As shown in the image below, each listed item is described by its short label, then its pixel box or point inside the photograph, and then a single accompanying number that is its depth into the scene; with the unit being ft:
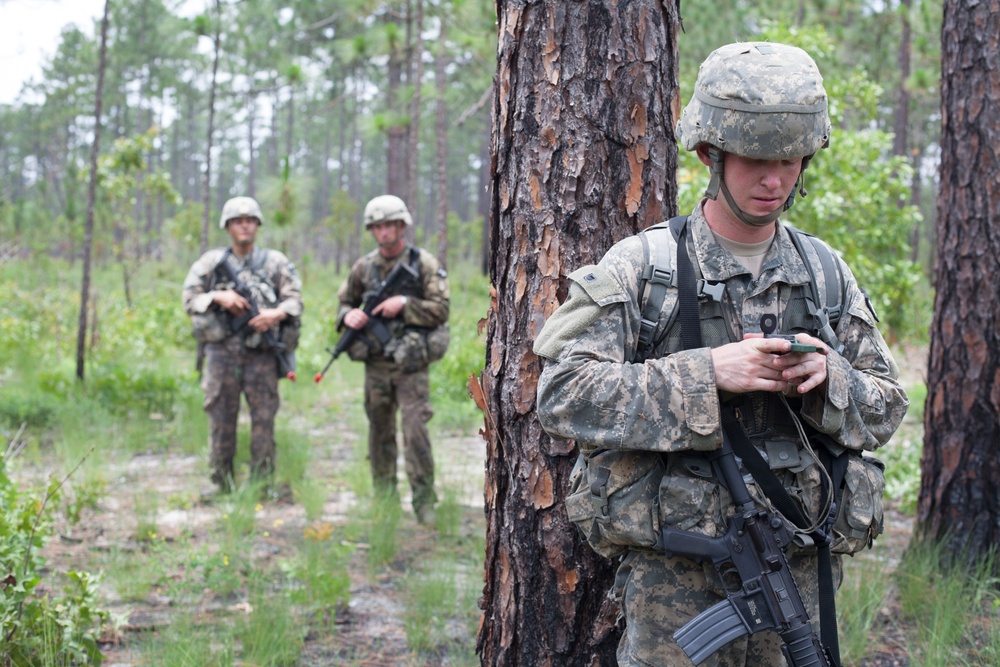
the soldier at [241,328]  19.47
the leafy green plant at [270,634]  10.50
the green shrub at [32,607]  9.14
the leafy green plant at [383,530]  14.88
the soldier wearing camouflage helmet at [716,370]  6.05
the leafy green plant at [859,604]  10.60
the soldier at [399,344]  17.98
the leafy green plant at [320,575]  12.23
